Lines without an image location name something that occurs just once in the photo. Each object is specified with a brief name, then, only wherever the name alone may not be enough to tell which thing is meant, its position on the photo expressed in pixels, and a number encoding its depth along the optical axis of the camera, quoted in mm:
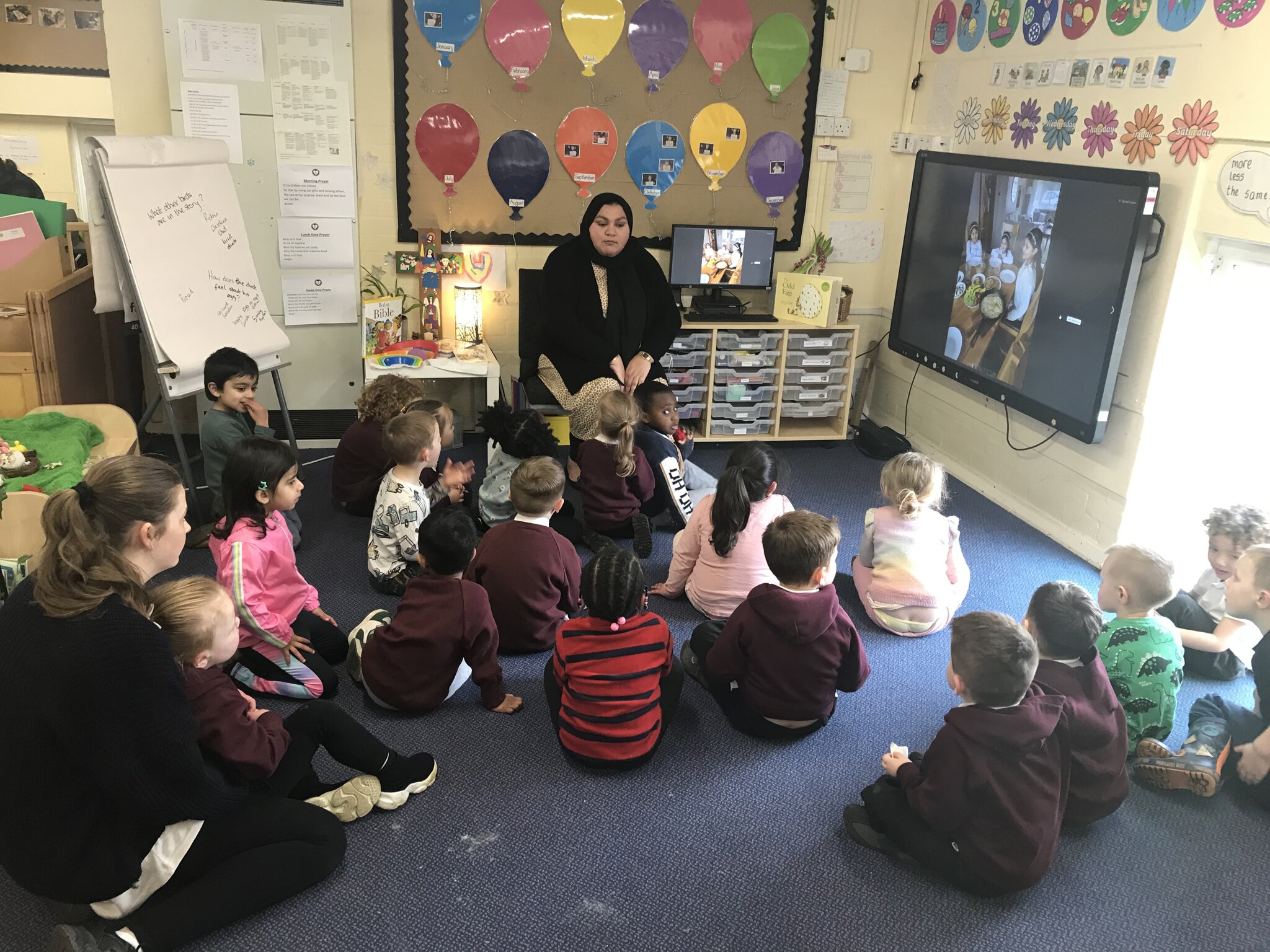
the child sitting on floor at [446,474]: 3352
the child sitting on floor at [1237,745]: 2424
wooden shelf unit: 4676
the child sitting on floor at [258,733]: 1835
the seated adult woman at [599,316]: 4152
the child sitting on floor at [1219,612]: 2762
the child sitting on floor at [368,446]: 3566
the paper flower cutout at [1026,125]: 3973
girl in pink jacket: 2512
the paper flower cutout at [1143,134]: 3396
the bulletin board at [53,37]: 5980
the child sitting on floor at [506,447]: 3408
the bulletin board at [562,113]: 4332
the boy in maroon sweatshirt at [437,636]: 2424
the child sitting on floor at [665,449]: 3607
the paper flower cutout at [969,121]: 4363
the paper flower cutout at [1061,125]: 3783
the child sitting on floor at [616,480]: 3371
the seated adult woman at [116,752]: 1593
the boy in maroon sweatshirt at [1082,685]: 2145
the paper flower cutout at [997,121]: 4160
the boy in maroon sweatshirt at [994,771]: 1951
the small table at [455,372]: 4191
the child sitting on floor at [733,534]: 2936
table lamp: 4500
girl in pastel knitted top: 3035
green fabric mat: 3051
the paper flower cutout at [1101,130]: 3590
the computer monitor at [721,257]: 4719
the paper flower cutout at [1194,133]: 3176
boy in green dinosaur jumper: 2369
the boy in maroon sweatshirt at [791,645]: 2387
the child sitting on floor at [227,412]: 3430
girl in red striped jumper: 2266
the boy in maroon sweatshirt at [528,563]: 2748
